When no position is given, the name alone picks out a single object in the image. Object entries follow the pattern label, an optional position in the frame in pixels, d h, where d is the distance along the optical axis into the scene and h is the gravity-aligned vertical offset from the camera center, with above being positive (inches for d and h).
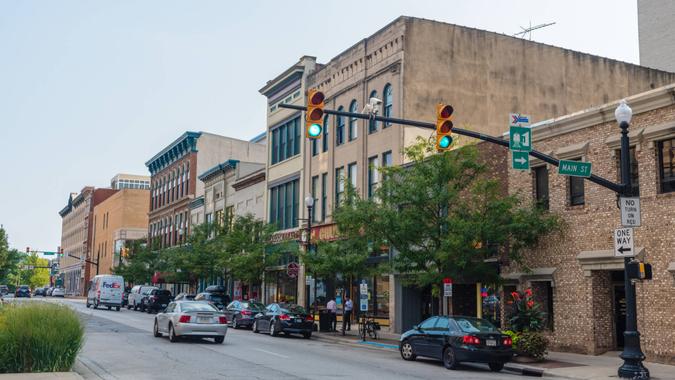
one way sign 653.3 +44.0
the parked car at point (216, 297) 1642.5 -20.7
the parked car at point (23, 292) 3540.8 -31.1
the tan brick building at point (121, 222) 3713.1 +340.4
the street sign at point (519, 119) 861.1 +203.4
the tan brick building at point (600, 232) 806.5 +70.7
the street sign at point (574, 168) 665.0 +111.3
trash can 1291.8 -55.7
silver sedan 911.7 -42.5
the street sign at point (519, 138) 647.1 +134.0
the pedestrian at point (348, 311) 1320.1 -37.5
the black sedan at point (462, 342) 716.7 -51.1
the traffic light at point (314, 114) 601.3 +142.3
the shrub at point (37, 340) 559.8 -41.2
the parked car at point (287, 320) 1159.0 -50.5
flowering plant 804.6 -28.9
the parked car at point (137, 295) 2067.1 -23.3
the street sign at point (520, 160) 643.5 +114.2
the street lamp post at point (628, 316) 637.3 -20.4
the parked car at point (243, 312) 1331.2 -44.0
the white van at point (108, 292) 2154.3 -15.8
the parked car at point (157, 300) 1932.8 -33.4
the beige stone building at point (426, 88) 1342.3 +394.4
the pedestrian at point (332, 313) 1305.4 -42.1
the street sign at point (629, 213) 659.4 +71.0
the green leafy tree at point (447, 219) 899.4 +89.7
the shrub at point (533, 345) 783.7 -56.6
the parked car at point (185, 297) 1708.2 -22.2
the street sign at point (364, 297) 1129.7 -11.7
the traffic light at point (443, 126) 619.8 +137.9
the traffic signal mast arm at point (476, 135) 656.1 +138.4
